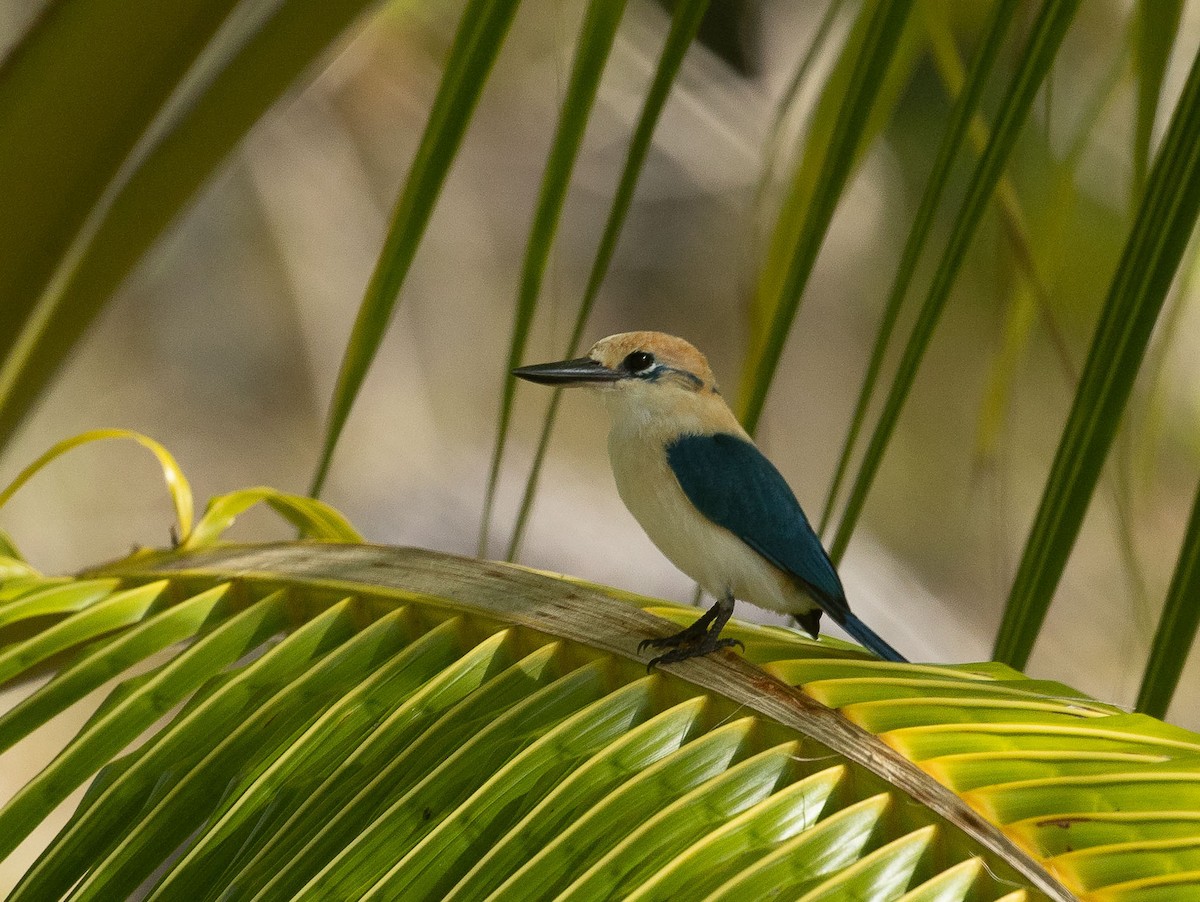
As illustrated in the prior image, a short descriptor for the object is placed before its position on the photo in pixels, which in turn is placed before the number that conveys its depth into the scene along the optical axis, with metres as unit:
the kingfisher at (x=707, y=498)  8.25
